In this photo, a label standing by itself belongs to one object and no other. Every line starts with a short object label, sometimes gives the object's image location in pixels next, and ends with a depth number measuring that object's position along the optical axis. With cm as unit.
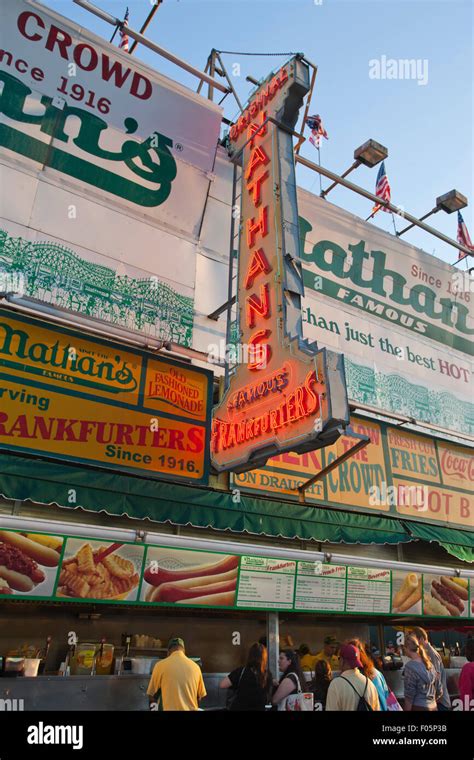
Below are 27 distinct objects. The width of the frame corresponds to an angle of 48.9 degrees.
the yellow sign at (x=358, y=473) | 921
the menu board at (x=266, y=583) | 634
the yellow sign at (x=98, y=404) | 656
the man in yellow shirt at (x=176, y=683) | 509
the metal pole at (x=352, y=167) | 1409
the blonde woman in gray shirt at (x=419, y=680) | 555
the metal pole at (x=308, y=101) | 1030
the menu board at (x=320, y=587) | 677
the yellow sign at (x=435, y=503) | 1004
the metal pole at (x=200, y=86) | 1101
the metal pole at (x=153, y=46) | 945
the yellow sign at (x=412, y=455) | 1038
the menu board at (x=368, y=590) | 726
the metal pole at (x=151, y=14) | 1062
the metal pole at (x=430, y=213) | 1548
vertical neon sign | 627
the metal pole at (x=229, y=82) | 1095
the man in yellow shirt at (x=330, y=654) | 769
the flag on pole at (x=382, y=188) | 1423
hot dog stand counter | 542
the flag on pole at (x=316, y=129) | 1307
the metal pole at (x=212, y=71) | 1091
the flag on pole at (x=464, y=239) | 1597
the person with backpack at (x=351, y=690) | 441
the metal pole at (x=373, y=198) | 1276
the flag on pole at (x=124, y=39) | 987
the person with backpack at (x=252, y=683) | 549
